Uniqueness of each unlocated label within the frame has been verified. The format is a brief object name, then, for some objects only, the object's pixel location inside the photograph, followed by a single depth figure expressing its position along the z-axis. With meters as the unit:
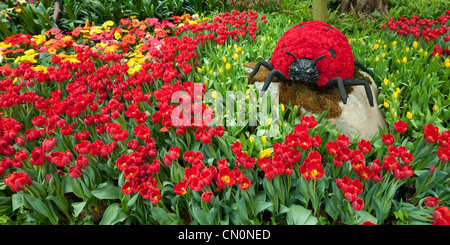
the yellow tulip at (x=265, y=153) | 1.94
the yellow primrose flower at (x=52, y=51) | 4.20
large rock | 2.54
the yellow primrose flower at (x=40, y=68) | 3.59
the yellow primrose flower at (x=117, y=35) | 4.78
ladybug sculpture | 2.60
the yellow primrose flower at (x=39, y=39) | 4.53
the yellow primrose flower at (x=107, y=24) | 5.13
